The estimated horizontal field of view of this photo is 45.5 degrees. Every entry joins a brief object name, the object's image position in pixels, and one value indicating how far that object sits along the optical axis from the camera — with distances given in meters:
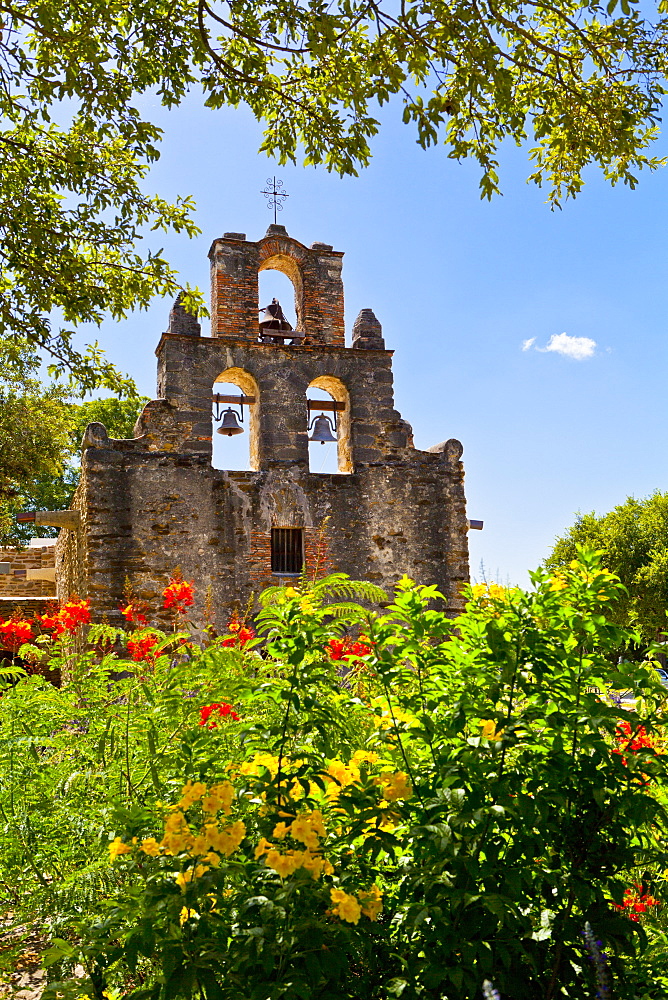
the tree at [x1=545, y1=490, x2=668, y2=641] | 25.20
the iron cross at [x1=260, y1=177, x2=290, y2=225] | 12.79
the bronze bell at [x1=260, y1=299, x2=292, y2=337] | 12.37
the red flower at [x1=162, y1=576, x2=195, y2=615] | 5.89
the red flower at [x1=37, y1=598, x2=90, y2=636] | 5.48
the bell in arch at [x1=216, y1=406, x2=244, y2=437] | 11.80
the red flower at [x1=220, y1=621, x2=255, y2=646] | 4.84
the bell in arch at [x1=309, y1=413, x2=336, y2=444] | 12.39
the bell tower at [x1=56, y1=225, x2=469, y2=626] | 11.12
